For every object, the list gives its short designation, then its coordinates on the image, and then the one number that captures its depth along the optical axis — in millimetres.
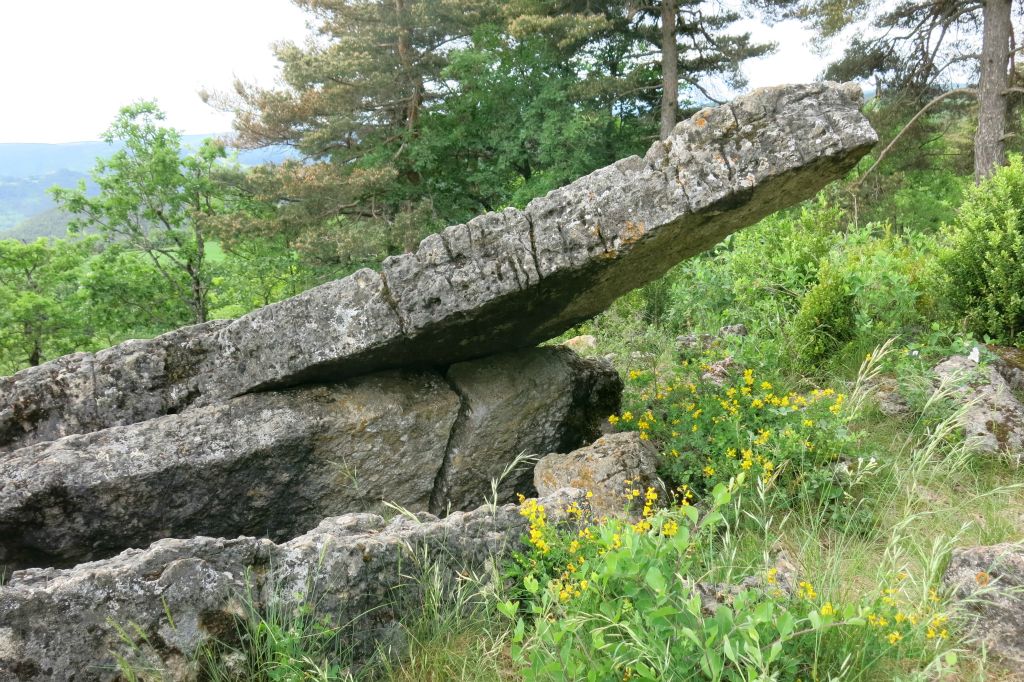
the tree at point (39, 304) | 22578
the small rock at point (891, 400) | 5340
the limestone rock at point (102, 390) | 4887
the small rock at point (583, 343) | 8898
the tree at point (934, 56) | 14000
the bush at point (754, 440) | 4188
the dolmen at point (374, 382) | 4434
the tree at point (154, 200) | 24562
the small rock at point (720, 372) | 5657
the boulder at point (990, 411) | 4652
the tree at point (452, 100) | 20328
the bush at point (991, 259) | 5770
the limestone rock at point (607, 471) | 4336
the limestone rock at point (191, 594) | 2777
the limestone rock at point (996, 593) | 2840
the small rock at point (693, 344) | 6863
